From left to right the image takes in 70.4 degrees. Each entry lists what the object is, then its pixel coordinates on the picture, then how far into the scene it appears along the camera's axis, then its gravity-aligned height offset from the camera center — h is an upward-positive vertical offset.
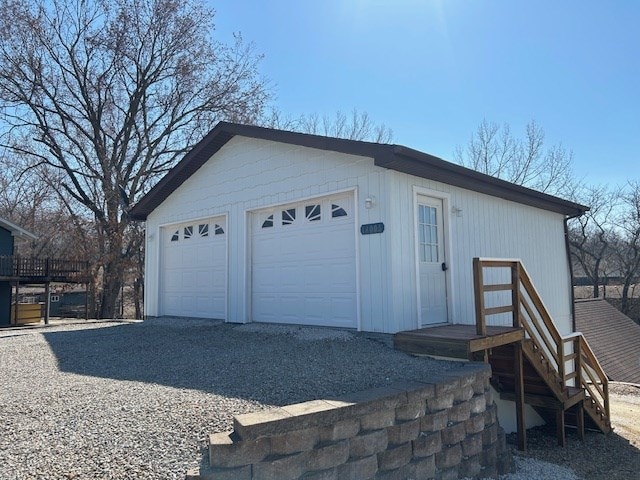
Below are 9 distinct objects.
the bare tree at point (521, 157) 25.61 +6.61
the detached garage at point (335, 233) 6.56 +0.78
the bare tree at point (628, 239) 28.34 +2.08
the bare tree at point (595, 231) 29.30 +2.74
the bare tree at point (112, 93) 18.84 +8.33
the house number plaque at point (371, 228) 6.48 +0.69
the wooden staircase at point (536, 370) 5.72 -1.38
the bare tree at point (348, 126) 24.53 +8.15
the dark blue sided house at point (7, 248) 19.30 +1.48
